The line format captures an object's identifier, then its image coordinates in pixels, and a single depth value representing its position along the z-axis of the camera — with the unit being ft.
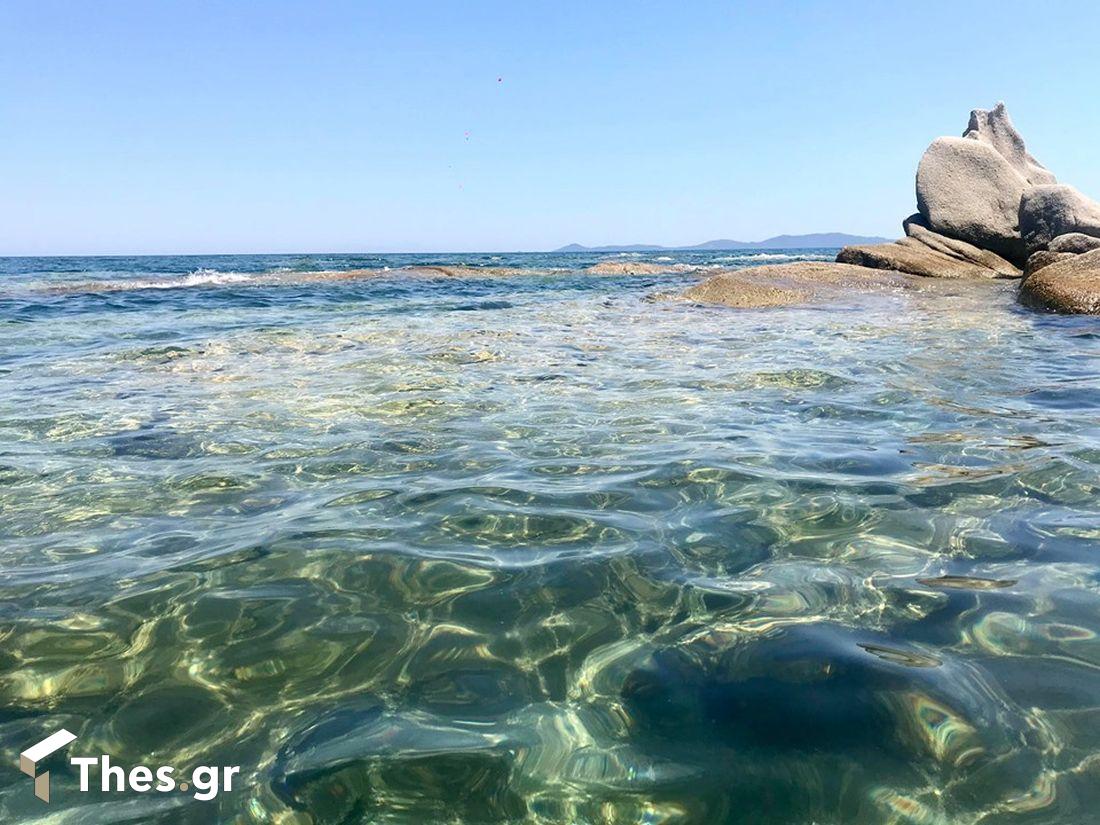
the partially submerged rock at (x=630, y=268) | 93.61
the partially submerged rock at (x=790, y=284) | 44.60
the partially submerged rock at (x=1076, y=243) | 52.47
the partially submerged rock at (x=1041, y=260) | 43.65
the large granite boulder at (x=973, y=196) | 66.49
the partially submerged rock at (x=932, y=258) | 61.46
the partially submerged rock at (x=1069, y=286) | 34.94
